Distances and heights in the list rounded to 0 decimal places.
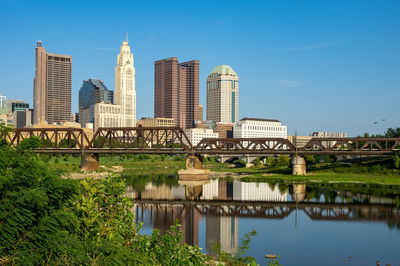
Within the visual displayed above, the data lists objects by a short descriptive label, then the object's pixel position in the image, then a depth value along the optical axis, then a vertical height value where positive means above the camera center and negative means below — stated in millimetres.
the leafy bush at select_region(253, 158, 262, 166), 181712 -9344
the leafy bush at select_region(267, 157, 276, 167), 146500 -7485
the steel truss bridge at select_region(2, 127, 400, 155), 112500 -2908
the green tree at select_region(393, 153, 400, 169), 104500 -5002
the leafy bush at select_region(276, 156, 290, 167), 141250 -6889
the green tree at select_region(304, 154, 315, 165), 131000 -5745
